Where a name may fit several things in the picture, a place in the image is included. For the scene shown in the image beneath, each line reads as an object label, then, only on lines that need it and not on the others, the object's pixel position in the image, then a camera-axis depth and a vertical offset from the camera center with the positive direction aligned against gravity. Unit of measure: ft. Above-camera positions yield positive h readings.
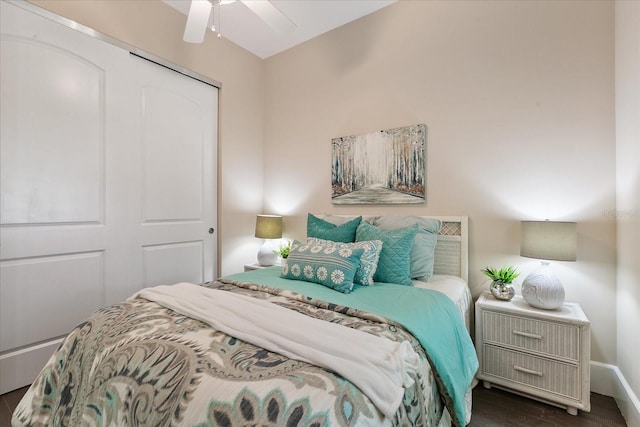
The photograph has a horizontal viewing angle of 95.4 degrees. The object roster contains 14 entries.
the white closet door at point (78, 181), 6.06 +0.74
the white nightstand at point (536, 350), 5.24 -2.71
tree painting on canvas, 8.06 +1.30
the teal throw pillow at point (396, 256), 6.14 -0.97
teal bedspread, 3.86 -1.64
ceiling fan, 6.05 +4.22
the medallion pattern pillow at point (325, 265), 5.59 -1.11
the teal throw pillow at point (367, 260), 5.93 -1.03
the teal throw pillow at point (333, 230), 7.09 -0.49
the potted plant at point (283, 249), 9.78 -1.34
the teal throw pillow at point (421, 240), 6.70 -0.70
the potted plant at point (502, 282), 6.26 -1.59
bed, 2.59 -1.57
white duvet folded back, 2.76 -1.46
